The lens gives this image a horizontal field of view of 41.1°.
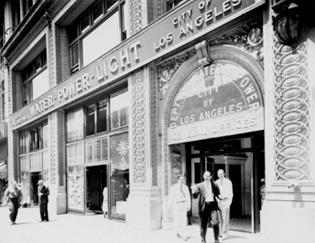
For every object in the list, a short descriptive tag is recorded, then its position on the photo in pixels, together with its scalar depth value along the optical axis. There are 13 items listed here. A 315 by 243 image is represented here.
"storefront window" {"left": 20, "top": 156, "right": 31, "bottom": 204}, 22.67
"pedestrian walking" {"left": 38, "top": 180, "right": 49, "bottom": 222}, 14.53
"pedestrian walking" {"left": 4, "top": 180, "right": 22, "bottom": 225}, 14.40
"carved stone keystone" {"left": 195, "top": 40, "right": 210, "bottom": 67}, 9.50
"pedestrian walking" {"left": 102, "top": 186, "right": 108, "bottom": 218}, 14.28
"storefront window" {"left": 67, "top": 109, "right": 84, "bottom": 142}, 16.41
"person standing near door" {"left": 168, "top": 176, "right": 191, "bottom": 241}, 9.54
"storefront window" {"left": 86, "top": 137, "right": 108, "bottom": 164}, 14.34
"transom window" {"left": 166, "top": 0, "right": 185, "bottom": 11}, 11.17
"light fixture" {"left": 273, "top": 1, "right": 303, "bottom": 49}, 6.96
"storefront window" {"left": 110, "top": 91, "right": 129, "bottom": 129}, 13.10
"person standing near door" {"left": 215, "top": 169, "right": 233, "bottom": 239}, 9.16
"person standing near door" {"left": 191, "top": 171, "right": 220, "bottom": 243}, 8.38
